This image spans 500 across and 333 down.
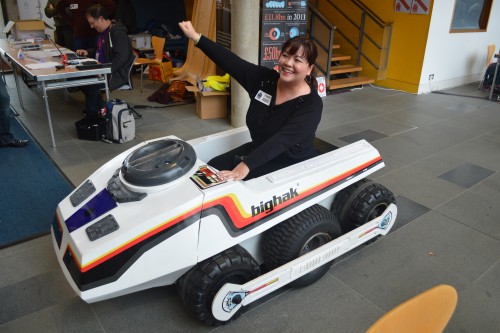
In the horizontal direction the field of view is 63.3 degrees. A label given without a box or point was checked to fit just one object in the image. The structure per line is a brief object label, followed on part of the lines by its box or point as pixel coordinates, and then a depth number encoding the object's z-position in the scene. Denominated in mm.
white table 3574
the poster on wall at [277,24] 4777
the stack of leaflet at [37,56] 4318
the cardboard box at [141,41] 7328
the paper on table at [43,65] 3852
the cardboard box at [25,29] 5527
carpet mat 2561
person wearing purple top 4172
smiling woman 1985
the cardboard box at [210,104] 4785
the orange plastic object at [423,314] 896
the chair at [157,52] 6203
